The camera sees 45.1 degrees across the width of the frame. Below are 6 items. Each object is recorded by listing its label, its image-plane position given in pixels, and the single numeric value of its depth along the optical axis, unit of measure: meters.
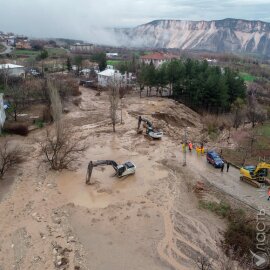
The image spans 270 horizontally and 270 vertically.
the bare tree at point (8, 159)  23.55
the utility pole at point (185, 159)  26.27
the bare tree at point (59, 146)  25.06
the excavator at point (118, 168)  22.67
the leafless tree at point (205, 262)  14.31
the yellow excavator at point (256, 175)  22.33
